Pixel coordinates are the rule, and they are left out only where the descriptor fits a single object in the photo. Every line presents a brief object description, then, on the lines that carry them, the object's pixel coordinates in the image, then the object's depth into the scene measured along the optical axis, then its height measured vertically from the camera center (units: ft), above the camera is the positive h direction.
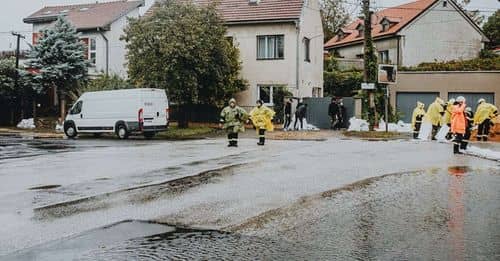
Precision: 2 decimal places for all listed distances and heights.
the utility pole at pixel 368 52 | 92.99 +9.69
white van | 92.02 -0.09
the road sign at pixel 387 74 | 87.61 +5.76
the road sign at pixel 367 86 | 91.91 +4.23
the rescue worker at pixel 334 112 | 105.60 +0.46
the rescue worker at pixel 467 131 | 62.95 -1.49
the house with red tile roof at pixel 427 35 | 152.05 +19.94
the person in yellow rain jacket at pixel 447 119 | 77.77 -0.36
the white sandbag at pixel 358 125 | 101.05 -1.59
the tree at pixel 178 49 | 99.60 +10.21
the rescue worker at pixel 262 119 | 70.38 -0.56
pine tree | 117.91 +9.84
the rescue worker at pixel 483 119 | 81.21 -0.33
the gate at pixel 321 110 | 109.29 +0.81
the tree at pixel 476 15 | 206.59 +33.56
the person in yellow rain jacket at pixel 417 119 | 82.81 -0.43
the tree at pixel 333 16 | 214.28 +33.89
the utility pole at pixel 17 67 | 122.72 +8.55
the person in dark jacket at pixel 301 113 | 103.26 +0.22
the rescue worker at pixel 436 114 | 79.24 +0.24
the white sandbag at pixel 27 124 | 120.79 -2.43
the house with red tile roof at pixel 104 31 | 135.85 +17.52
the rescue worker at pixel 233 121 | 68.85 -0.80
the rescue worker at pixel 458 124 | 60.18 -0.74
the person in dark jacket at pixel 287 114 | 106.01 +0.04
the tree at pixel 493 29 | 197.65 +27.90
